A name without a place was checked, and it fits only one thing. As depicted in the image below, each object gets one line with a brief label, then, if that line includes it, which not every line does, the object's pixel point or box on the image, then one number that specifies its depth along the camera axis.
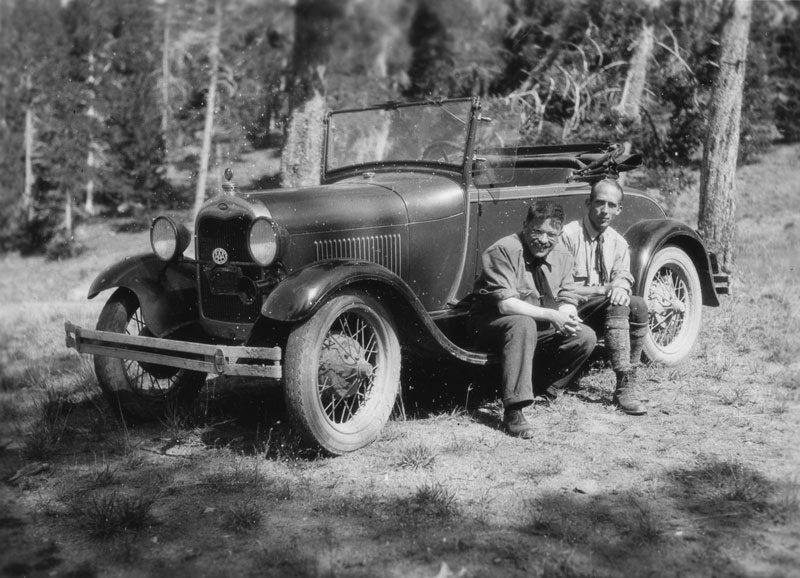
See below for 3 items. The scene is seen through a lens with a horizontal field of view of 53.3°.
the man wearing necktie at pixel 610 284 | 4.83
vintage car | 3.96
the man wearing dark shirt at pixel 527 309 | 4.36
